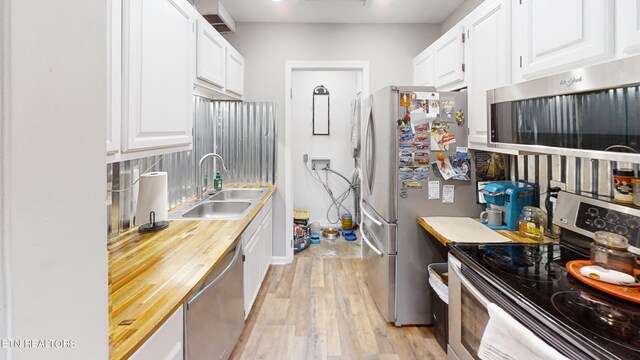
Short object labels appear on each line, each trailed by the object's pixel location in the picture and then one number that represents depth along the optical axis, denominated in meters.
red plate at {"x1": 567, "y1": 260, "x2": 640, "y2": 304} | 1.02
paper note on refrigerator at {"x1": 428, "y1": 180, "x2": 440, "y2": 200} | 2.30
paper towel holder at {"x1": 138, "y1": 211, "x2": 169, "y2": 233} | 1.78
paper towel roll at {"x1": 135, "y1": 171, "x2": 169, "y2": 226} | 1.75
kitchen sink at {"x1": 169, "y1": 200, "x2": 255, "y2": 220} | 2.52
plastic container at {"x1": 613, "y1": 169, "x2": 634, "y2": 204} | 1.35
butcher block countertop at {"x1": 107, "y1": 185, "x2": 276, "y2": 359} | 0.90
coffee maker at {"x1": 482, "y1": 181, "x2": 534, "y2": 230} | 1.99
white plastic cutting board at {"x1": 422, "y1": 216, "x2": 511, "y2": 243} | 1.79
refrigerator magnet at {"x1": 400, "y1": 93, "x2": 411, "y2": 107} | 2.24
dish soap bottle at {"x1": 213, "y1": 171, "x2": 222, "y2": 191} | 3.09
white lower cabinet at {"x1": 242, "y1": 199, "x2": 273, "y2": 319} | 2.18
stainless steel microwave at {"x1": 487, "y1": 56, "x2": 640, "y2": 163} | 0.96
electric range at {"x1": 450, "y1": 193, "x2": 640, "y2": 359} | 0.85
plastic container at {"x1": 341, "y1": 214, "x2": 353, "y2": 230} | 4.68
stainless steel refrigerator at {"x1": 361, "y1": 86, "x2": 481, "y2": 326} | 2.26
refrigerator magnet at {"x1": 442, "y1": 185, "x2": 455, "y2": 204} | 2.31
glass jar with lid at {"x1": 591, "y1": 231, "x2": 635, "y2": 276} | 1.13
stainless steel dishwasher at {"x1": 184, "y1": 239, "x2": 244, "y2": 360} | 1.24
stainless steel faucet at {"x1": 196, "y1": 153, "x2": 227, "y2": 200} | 2.64
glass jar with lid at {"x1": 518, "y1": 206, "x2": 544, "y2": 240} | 1.79
